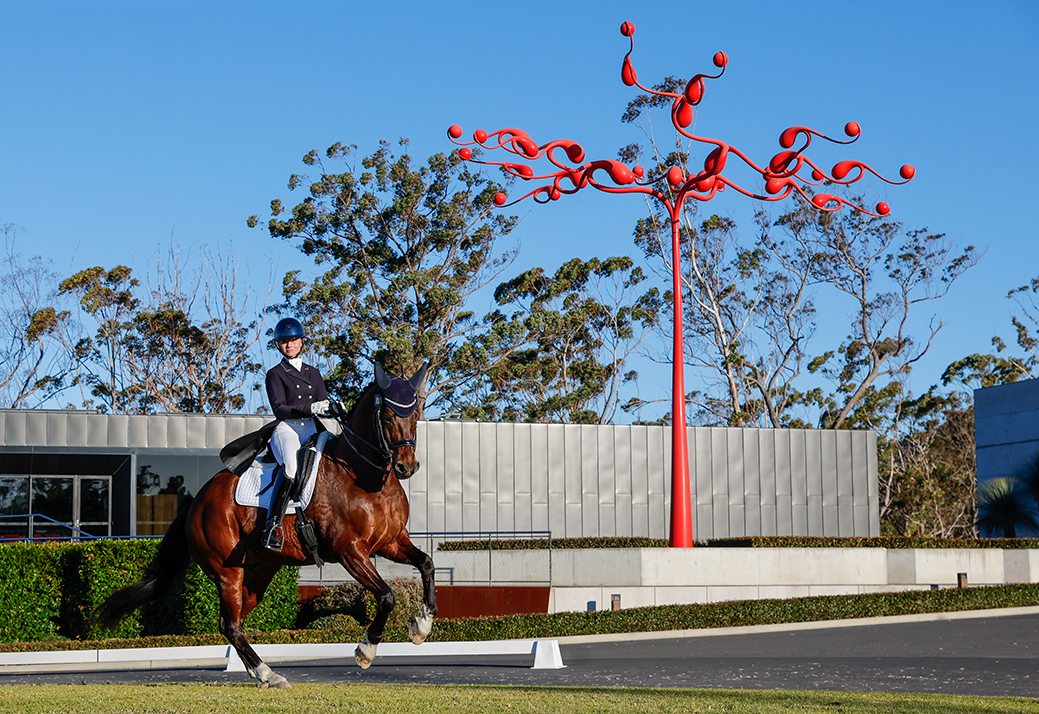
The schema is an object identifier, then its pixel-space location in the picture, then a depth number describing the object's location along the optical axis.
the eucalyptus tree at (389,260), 42.38
